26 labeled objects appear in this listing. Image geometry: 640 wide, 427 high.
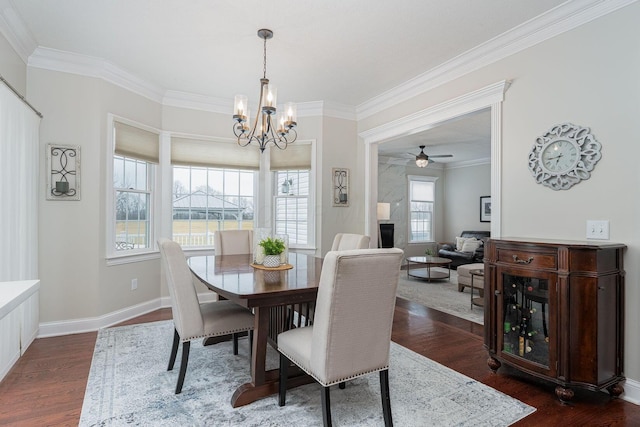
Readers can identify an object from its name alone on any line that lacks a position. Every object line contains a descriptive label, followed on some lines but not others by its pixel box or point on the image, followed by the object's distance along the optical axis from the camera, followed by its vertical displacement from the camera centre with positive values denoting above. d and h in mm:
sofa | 7163 -817
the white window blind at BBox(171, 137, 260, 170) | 4465 +775
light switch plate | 2332 -113
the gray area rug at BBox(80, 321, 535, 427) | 1972 -1192
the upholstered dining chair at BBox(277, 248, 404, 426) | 1645 -540
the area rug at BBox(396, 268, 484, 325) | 4289 -1244
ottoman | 5050 -967
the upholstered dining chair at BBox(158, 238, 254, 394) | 2227 -635
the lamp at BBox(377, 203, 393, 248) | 7761 -521
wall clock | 2414 +417
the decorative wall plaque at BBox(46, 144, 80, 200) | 3326 +379
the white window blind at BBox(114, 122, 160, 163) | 3775 +787
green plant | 2658 -269
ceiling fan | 6359 +969
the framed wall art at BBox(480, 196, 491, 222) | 7957 +76
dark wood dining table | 1904 -460
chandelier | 2701 +817
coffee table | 5907 -1069
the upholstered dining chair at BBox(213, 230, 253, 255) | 3629 -327
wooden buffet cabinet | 2115 -649
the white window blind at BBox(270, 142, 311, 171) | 4789 +761
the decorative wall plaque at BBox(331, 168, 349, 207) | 4785 +361
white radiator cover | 2500 -985
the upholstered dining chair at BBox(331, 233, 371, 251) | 3037 -277
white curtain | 2533 +185
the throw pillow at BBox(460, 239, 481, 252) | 7385 -713
